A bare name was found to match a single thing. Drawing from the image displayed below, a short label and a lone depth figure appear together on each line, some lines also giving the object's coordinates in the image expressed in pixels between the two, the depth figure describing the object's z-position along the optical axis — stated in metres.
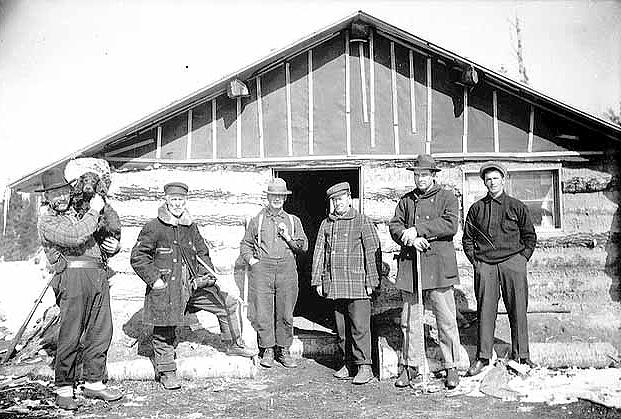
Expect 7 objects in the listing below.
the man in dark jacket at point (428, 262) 5.27
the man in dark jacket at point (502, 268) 5.39
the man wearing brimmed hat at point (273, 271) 6.32
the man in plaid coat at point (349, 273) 5.67
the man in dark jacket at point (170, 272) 5.37
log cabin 7.09
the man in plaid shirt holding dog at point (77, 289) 4.76
